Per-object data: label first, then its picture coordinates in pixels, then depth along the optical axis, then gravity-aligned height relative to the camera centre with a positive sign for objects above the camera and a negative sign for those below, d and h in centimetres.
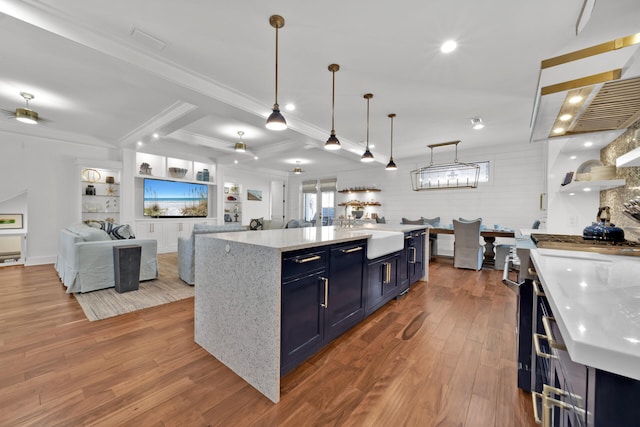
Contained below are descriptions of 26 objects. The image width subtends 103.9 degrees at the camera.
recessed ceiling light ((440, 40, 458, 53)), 238 +162
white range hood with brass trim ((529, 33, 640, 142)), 121 +73
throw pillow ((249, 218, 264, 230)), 628 -38
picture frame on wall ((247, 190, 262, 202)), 907 +55
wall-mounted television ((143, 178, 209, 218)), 654 +28
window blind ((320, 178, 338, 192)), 912 +99
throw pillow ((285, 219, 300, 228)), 518 -28
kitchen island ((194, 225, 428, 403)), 160 -62
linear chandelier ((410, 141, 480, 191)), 613 +98
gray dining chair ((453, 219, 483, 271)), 479 -63
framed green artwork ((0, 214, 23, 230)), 496 -29
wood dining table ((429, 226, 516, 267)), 484 -50
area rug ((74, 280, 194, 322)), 288 -118
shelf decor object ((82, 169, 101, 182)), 563 +75
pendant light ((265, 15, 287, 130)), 247 +88
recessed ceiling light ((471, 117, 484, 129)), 422 +158
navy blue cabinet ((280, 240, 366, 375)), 169 -68
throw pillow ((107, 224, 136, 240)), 407 -40
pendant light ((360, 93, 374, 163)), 351 +85
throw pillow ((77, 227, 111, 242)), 352 -40
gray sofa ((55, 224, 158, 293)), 338 -74
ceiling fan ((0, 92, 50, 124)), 356 +134
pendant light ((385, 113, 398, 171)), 443 +81
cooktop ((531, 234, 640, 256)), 145 -20
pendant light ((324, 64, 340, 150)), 288 +87
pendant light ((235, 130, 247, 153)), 519 +132
